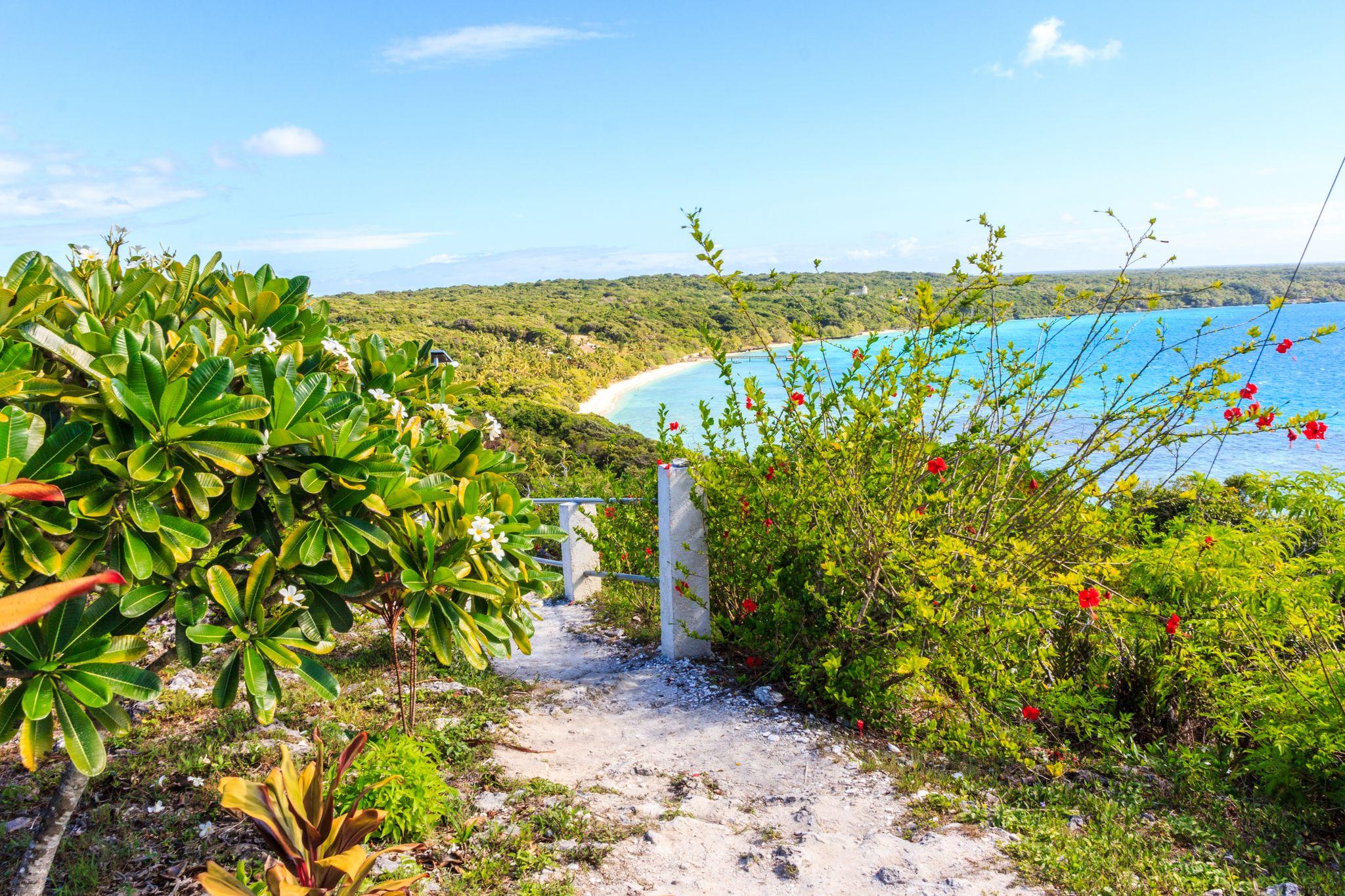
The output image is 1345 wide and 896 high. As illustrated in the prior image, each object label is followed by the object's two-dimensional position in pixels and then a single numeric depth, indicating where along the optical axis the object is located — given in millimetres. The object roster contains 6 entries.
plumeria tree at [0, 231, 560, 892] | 1726
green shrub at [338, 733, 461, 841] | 2539
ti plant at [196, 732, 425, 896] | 1955
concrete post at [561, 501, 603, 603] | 5953
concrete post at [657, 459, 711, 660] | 4266
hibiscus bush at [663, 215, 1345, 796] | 3504
